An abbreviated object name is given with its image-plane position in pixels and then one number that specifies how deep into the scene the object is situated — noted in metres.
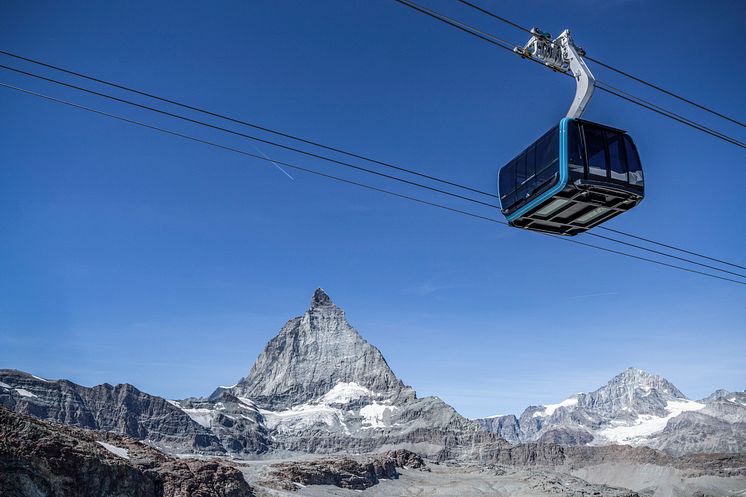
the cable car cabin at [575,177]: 24.00
